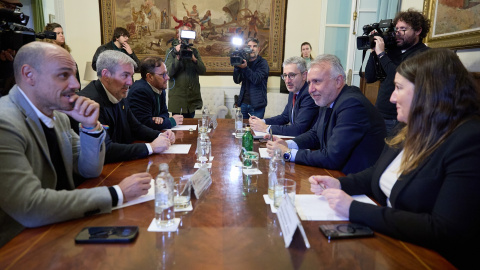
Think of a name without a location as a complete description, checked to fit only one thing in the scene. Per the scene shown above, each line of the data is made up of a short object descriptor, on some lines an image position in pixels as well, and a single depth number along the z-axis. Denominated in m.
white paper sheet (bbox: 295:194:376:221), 1.21
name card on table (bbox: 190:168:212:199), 1.37
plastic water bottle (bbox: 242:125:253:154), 2.26
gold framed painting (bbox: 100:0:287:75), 6.28
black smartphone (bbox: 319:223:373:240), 1.06
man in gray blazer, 1.10
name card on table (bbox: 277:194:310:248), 0.99
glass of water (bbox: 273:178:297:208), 1.26
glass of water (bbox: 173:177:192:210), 1.28
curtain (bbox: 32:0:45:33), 5.58
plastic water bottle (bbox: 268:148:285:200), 1.56
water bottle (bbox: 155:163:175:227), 1.14
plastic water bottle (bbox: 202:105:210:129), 2.94
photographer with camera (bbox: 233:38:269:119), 4.48
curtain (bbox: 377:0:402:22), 4.45
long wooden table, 0.91
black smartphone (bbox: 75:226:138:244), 1.01
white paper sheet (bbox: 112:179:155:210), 1.28
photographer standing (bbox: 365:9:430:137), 2.85
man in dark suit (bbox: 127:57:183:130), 3.17
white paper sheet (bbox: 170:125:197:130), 3.16
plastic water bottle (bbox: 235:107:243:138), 2.72
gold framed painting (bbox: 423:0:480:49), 2.75
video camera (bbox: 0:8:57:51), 2.62
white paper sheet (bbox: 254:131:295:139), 2.83
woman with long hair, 1.04
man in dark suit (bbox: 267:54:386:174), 1.97
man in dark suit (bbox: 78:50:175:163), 2.37
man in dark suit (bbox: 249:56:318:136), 3.09
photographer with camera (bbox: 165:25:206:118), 4.46
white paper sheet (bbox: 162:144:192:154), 2.16
